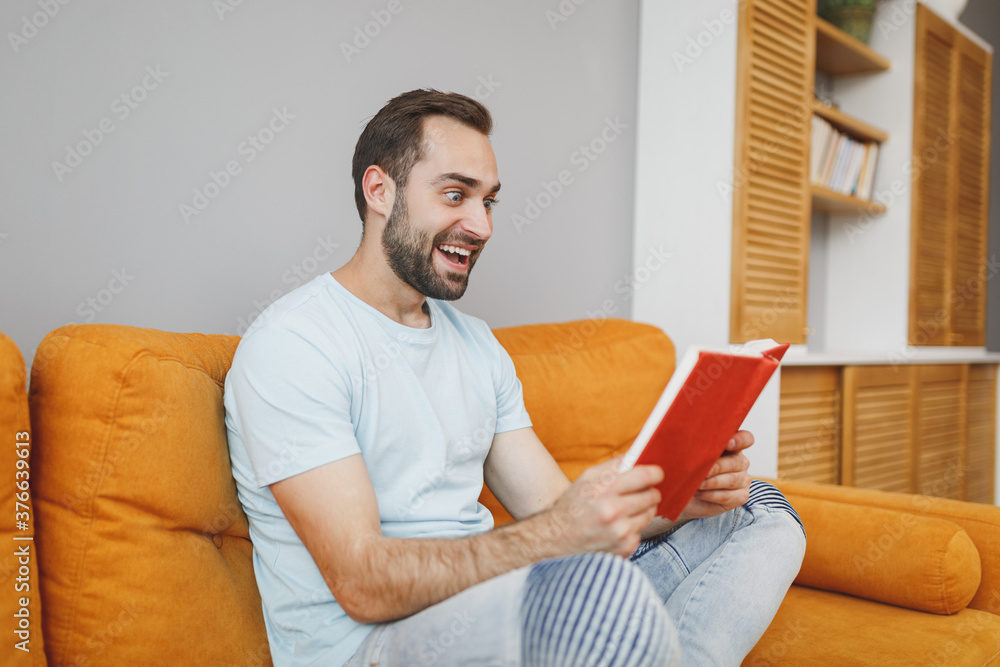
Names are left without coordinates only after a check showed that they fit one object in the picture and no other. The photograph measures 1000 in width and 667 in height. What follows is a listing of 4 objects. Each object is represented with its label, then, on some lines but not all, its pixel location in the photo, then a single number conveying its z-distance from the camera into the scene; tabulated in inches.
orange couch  34.6
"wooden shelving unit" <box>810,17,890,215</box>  101.1
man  31.2
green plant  108.3
